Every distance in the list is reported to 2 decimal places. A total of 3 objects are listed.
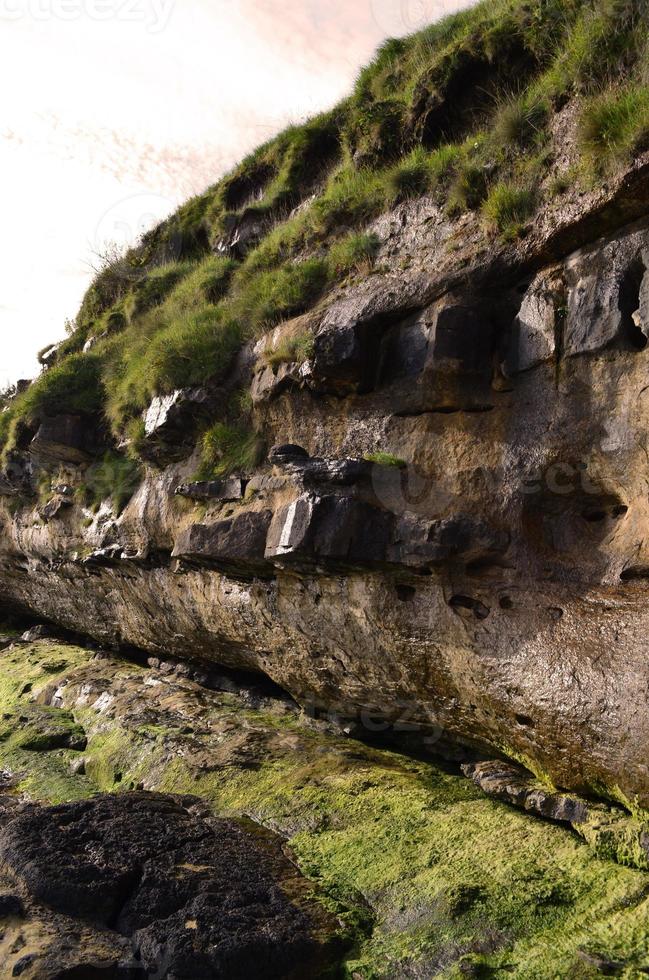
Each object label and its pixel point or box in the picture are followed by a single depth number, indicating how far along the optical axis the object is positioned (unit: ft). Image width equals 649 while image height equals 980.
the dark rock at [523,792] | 19.57
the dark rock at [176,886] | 15.08
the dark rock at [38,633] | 58.29
